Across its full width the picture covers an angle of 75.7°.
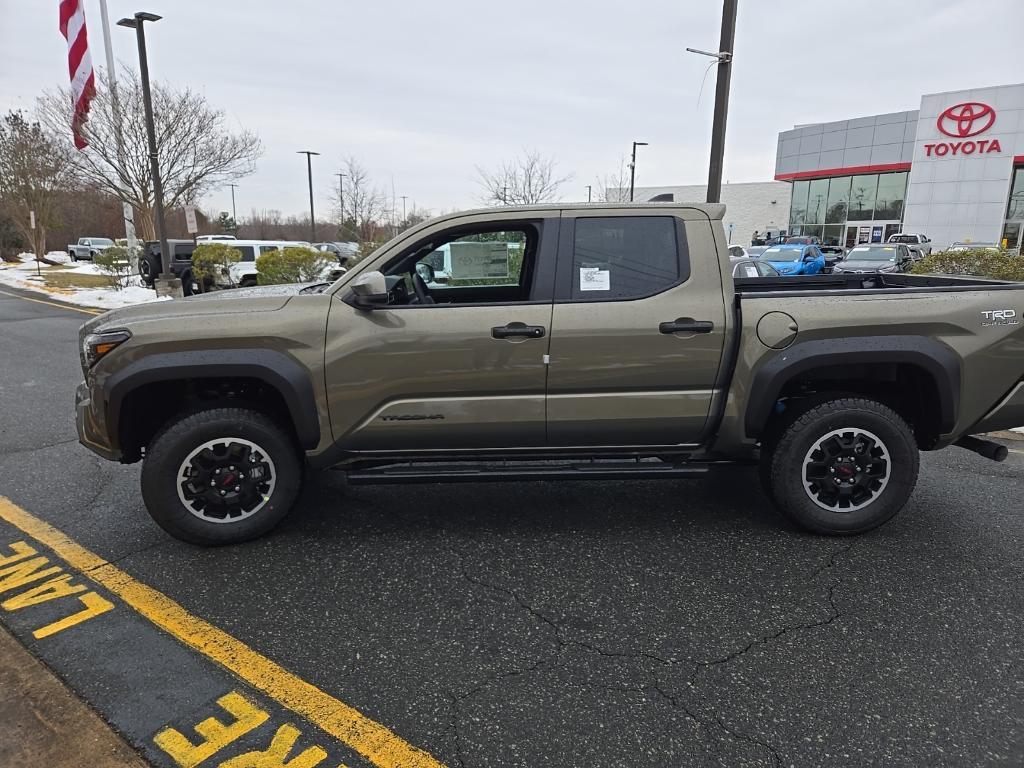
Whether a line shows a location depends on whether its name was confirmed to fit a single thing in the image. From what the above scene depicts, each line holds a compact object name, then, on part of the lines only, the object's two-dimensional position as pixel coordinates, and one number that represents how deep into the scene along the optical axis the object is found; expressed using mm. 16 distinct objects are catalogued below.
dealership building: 33531
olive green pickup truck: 3441
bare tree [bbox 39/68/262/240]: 17828
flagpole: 17578
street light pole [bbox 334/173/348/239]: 36188
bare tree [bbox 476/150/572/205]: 25891
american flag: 16875
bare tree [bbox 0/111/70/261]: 31000
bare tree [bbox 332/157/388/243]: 35531
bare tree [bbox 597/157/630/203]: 40012
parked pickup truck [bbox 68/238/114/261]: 42825
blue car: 19438
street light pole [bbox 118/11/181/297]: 14359
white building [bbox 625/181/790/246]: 60500
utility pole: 8859
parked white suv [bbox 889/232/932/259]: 30816
